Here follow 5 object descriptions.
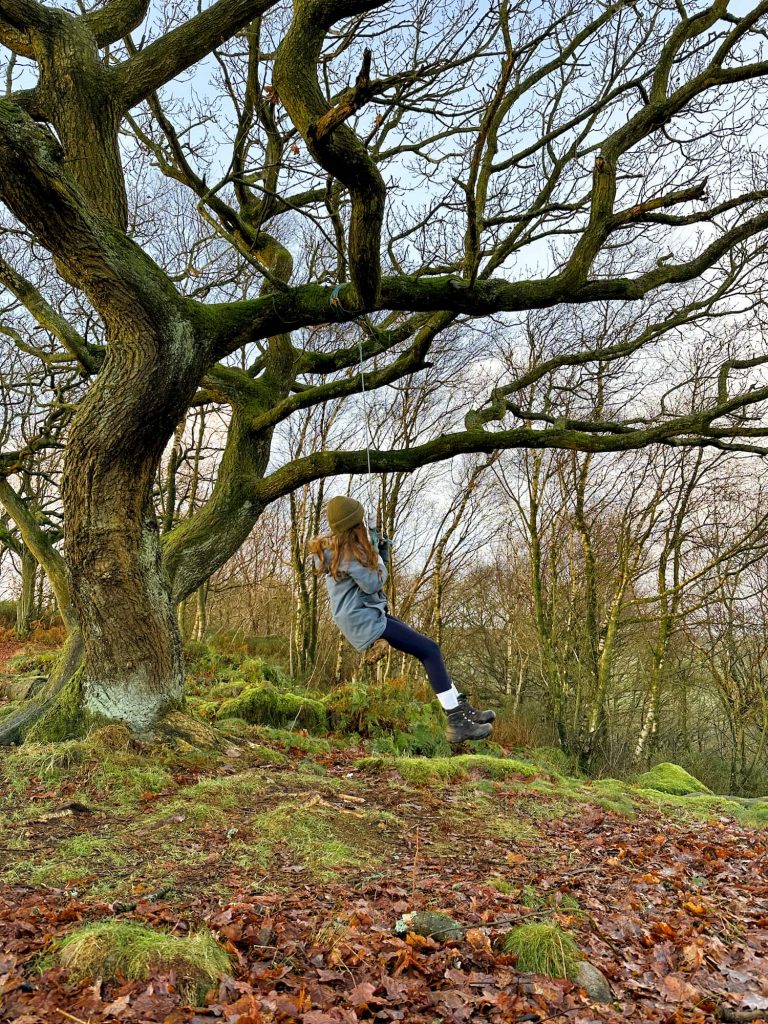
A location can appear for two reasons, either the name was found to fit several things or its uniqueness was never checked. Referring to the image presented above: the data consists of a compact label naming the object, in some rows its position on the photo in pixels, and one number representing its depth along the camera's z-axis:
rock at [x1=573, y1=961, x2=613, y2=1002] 3.01
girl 5.23
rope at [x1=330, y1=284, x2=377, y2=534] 6.12
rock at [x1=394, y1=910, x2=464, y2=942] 3.37
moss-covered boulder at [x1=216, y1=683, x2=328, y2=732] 9.00
